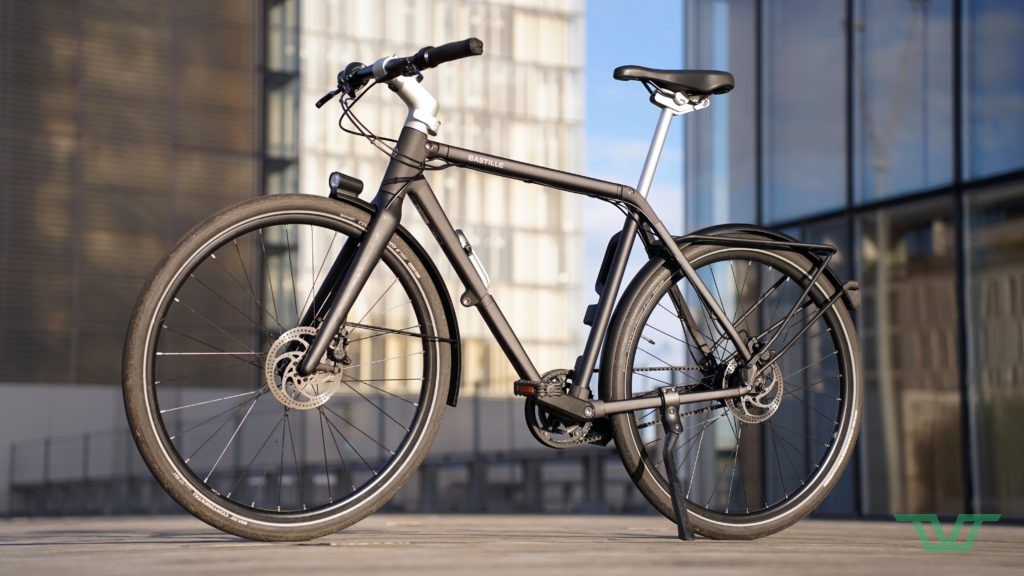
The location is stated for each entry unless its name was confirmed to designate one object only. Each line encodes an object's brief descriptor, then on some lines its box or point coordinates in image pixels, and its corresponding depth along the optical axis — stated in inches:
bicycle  119.3
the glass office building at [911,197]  393.7
